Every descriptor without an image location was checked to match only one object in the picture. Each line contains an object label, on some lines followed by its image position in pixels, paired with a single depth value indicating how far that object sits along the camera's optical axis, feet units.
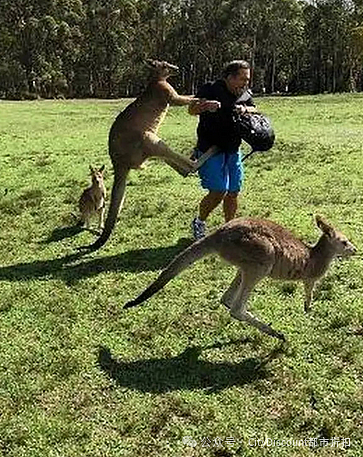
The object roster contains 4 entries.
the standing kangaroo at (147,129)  21.94
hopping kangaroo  15.42
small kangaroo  26.35
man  21.49
